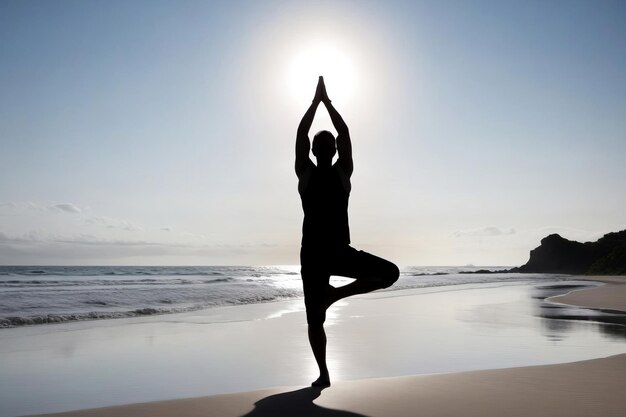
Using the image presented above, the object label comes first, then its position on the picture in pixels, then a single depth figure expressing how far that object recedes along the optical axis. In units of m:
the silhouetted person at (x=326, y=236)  4.59
